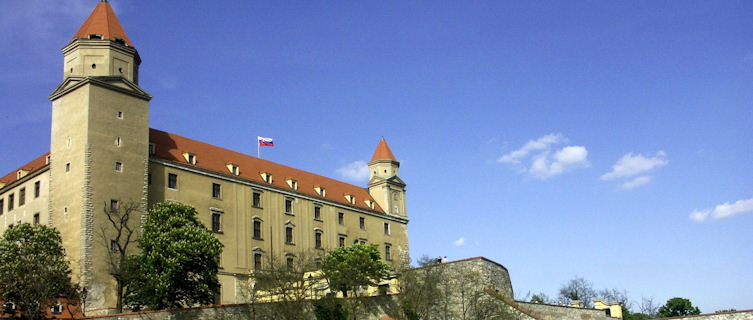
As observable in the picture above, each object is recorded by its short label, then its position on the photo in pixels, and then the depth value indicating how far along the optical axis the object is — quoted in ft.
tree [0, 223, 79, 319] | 128.36
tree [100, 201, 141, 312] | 152.35
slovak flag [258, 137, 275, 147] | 238.07
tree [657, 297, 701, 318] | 294.25
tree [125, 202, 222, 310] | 142.41
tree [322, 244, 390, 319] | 146.51
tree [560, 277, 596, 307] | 332.39
